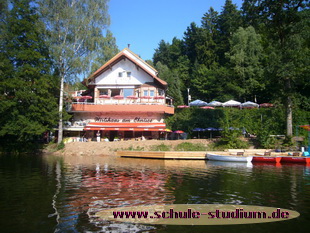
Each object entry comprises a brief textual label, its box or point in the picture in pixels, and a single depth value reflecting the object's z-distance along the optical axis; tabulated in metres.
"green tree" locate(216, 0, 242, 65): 60.97
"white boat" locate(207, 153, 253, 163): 24.91
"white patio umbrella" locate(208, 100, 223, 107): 40.47
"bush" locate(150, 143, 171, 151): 31.52
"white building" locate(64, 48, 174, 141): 38.78
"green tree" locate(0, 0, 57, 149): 31.86
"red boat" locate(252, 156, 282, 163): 24.87
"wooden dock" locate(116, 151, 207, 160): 27.98
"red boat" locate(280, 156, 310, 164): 24.31
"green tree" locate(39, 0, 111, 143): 34.47
